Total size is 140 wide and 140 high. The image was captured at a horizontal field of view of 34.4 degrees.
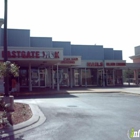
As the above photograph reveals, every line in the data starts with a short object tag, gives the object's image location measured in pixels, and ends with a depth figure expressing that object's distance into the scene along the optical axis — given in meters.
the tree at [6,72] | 8.98
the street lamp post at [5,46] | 10.48
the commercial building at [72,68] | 34.78
